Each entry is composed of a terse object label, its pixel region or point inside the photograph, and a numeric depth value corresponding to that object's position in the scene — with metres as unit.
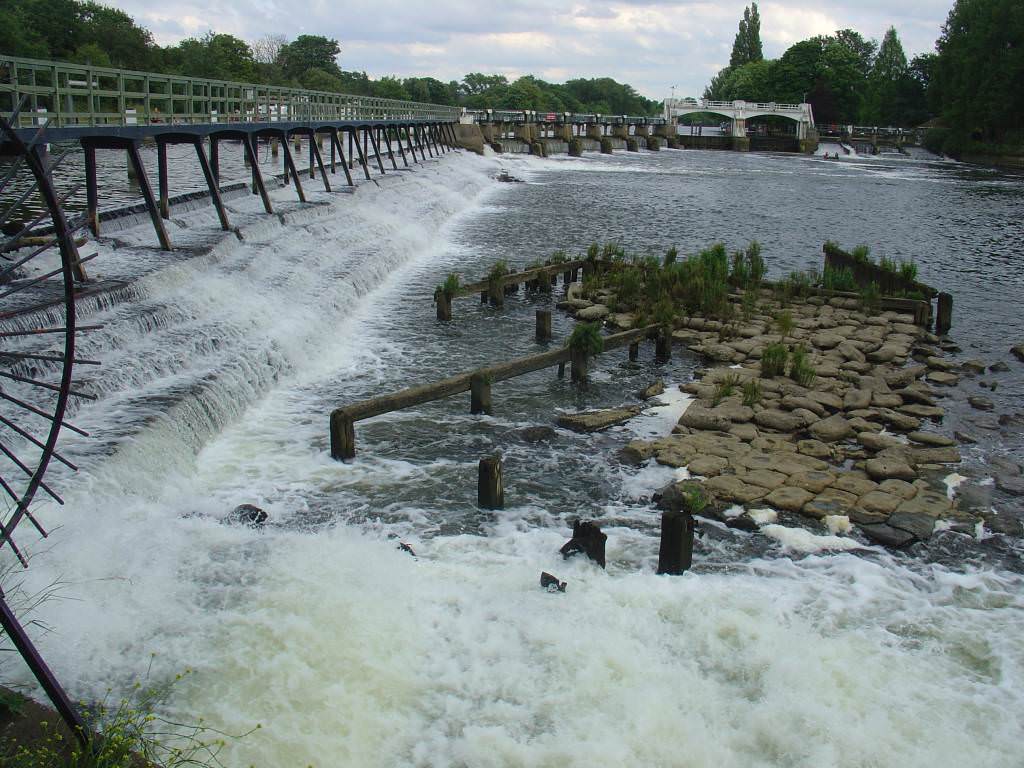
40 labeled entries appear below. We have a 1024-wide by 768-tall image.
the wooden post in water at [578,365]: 14.57
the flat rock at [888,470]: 11.22
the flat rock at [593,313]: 19.20
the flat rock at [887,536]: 9.51
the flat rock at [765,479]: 10.74
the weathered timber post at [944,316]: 19.37
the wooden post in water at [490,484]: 9.70
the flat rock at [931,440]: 12.50
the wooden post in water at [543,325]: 17.36
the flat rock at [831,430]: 12.58
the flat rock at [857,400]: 13.83
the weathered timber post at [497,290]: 20.23
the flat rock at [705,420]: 12.66
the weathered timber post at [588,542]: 8.42
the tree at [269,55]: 138.62
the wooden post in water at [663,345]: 16.39
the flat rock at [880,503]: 10.19
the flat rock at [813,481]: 10.74
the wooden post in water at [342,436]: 10.74
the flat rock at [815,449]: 11.92
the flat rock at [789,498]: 10.25
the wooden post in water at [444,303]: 18.77
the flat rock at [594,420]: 12.74
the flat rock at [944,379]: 15.58
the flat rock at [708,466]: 11.06
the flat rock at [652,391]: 14.31
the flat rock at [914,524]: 9.70
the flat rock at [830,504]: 10.08
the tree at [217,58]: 94.62
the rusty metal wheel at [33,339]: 4.36
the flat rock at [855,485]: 10.73
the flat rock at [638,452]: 11.57
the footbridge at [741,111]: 120.00
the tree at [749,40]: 187.88
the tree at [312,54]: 154.00
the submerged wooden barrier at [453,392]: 10.88
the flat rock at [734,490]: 10.37
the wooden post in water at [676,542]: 8.27
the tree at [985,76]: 84.94
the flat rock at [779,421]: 12.80
